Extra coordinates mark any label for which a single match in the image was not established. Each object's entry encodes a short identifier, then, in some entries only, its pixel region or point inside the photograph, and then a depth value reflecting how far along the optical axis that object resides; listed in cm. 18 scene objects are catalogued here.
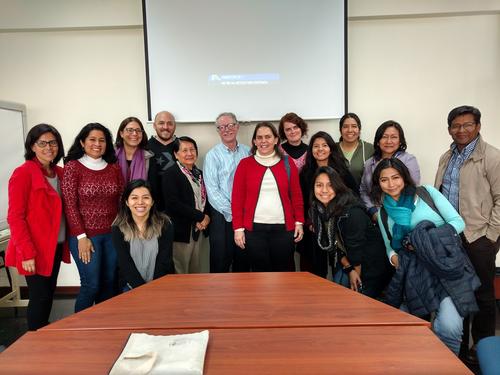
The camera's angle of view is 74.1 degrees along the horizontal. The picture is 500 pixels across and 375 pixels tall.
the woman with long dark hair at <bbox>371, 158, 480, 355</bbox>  177
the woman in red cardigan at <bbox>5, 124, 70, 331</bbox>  211
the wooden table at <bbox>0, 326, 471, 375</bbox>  100
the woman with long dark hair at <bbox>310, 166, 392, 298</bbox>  211
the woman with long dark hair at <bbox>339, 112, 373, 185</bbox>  272
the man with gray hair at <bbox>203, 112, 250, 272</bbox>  273
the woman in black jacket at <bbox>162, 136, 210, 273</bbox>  258
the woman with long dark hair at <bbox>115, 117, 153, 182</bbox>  256
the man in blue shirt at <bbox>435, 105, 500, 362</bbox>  218
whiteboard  303
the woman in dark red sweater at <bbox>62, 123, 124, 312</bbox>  221
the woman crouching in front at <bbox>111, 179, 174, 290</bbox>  208
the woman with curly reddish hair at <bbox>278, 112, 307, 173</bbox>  277
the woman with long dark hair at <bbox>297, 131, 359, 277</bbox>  248
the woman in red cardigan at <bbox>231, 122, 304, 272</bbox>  244
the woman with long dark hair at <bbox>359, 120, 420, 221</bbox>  254
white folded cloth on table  99
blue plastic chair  103
